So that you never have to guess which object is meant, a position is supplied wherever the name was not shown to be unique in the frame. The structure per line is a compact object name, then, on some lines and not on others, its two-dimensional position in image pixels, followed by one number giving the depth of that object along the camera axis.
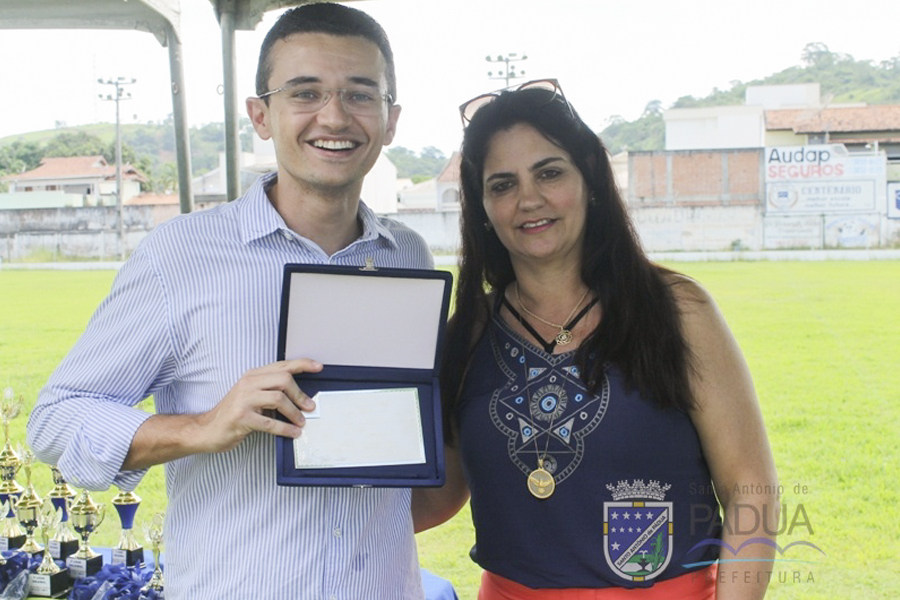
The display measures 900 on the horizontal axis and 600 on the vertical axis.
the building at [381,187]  23.44
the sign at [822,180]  33.47
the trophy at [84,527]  3.16
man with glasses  1.57
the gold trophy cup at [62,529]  3.27
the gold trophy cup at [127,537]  3.15
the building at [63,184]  28.77
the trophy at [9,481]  3.45
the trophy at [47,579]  3.11
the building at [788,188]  30.52
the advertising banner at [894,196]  32.31
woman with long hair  1.93
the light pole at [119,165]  28.11
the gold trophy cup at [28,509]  3.37
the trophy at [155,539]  2.98
